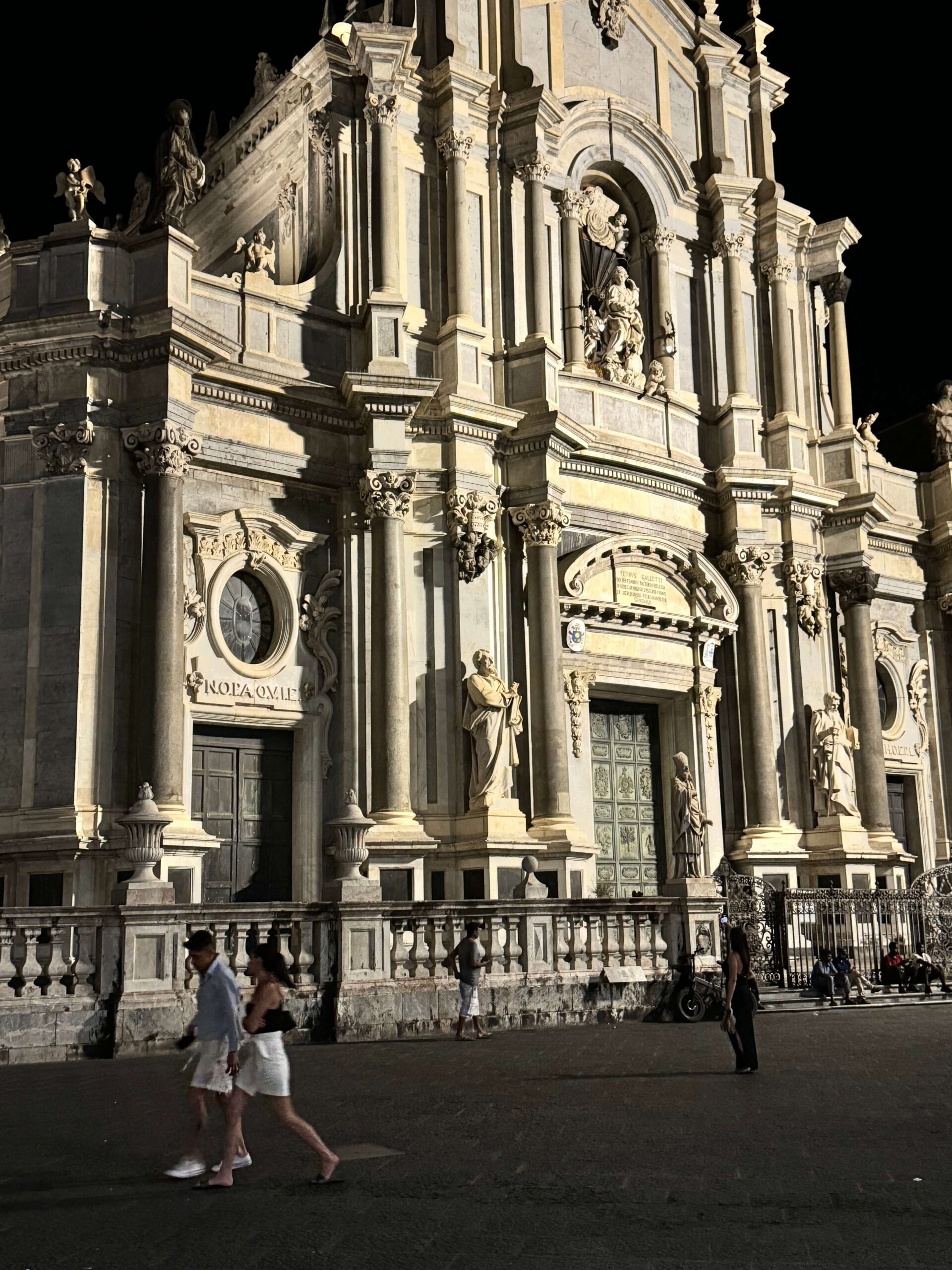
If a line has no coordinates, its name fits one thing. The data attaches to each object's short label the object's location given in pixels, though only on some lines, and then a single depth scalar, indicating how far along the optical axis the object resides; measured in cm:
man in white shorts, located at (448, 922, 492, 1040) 1609
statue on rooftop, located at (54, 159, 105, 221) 2161
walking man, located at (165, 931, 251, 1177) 808
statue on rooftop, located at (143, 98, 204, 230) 2202
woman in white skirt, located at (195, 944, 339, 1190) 766
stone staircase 2078
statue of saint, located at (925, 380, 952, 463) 3238
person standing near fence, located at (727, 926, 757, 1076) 1277
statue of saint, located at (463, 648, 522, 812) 2253
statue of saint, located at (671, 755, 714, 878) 2027
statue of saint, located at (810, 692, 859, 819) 2695
